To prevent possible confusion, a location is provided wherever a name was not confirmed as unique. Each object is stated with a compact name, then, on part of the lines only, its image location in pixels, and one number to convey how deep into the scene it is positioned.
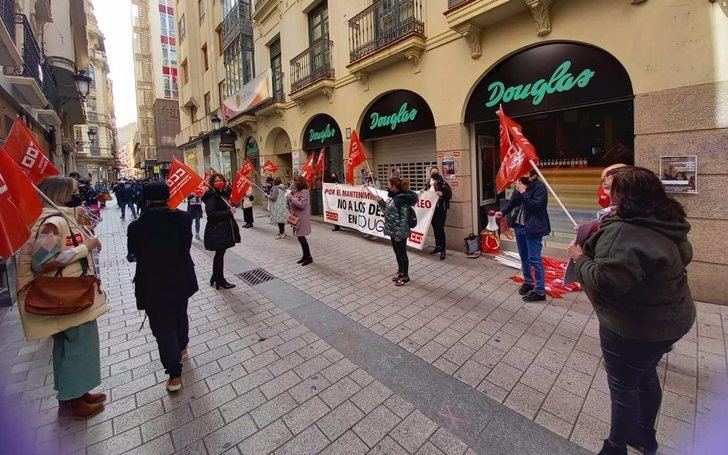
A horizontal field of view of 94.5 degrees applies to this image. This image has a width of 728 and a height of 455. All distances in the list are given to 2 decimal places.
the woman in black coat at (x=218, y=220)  5.52
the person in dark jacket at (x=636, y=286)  1.85
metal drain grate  6.13
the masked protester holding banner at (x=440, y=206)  7.09
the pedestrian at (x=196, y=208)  9.98
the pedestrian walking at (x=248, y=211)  11.45
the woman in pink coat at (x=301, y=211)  6.83
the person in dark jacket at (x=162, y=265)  2.98
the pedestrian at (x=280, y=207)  10.10
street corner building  4.45
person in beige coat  2.51
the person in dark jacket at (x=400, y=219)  5.56
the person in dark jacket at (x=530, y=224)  4.65
